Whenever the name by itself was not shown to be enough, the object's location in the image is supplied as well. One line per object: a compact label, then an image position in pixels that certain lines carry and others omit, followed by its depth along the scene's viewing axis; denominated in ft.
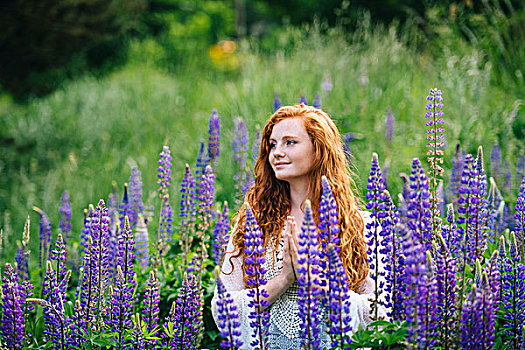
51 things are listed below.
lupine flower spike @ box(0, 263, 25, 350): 8.62
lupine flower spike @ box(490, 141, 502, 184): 13.70
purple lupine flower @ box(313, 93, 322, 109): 17.47
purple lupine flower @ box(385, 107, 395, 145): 17.72
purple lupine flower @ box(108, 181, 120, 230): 13.96
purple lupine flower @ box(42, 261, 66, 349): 8.42
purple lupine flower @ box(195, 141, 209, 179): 12.91
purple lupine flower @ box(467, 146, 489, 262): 8.10
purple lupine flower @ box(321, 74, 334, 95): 22.35
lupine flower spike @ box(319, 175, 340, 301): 6.70
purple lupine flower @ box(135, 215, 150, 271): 12.07
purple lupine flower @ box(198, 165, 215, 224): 11.28
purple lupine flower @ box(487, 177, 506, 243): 10.16
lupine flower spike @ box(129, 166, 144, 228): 13.58
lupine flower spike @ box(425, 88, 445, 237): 8.48
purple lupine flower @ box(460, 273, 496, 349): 6.63
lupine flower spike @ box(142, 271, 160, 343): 8.87
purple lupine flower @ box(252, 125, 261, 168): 13.91
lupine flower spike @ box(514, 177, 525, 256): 8.35
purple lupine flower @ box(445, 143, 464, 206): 11.91
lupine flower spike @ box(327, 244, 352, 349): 6.60
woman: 8.65
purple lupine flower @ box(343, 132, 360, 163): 16.93
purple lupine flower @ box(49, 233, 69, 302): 8.78
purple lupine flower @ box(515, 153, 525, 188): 13.58
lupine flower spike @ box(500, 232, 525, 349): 7.63
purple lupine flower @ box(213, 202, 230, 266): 11.47
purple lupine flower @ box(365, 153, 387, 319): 7.20
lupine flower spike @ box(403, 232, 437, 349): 6.35
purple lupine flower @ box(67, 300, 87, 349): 8.62
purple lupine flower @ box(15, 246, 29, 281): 11.27
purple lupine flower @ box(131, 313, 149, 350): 8.20
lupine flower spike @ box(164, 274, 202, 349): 8.21
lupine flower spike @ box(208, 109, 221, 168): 14.06
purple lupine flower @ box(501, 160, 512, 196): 13.50
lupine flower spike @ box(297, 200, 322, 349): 6.57
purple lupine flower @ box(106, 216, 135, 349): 8.48
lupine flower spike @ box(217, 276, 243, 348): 6.70
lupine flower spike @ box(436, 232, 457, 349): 7.07
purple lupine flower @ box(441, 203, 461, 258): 8.42
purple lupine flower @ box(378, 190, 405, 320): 7.27
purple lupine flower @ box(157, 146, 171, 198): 11.56
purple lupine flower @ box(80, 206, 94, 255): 9.53
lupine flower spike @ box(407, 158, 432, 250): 7.06
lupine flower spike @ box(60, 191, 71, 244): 13.82
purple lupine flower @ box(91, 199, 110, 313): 8.70
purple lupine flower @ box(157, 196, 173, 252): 11.56
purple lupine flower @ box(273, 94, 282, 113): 17.85
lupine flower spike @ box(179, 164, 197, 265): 11.92
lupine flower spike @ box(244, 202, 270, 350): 6.79
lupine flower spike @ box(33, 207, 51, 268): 12.34
